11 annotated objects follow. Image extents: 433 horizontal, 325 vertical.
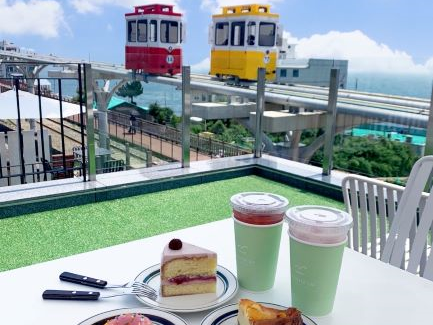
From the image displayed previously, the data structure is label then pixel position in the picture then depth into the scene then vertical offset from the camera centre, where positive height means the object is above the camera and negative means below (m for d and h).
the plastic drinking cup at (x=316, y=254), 0.75 -0.32
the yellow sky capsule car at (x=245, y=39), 9.30 +0.69
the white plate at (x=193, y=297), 0.82 -0.45
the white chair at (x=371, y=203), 1.42 -0.44
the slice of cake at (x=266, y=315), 0.65 -0.37
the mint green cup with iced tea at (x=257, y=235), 0.83 -0.32
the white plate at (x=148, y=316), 0.74 -0.44
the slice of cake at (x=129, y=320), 0.69 -0.40
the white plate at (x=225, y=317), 0.75 -0.44
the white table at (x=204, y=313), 0.81 -0.46
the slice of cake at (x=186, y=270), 0.86 -0.40
